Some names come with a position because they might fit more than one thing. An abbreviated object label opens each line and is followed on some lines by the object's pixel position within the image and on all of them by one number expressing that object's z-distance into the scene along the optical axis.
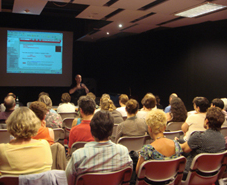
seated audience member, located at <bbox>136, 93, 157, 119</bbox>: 4.26
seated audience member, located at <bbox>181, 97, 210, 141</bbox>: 3.47
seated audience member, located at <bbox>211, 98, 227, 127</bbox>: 3.94
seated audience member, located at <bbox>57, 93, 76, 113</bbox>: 5.46
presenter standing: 8.57
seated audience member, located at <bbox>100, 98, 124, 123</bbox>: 4.08
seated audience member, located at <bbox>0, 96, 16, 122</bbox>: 3.86
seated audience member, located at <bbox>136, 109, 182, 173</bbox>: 2.11
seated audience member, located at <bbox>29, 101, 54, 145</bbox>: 2.62
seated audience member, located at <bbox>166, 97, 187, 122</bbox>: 4.20
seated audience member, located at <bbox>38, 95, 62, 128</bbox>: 3.64
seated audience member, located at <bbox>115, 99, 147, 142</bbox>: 3.31
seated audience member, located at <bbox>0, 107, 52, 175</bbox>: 1.71
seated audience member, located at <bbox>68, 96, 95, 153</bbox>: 2.69
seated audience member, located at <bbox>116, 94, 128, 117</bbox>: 4.91
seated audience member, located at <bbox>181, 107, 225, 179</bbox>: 2.43
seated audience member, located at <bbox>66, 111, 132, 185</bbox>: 1.84
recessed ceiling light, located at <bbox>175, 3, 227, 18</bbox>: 5.46
